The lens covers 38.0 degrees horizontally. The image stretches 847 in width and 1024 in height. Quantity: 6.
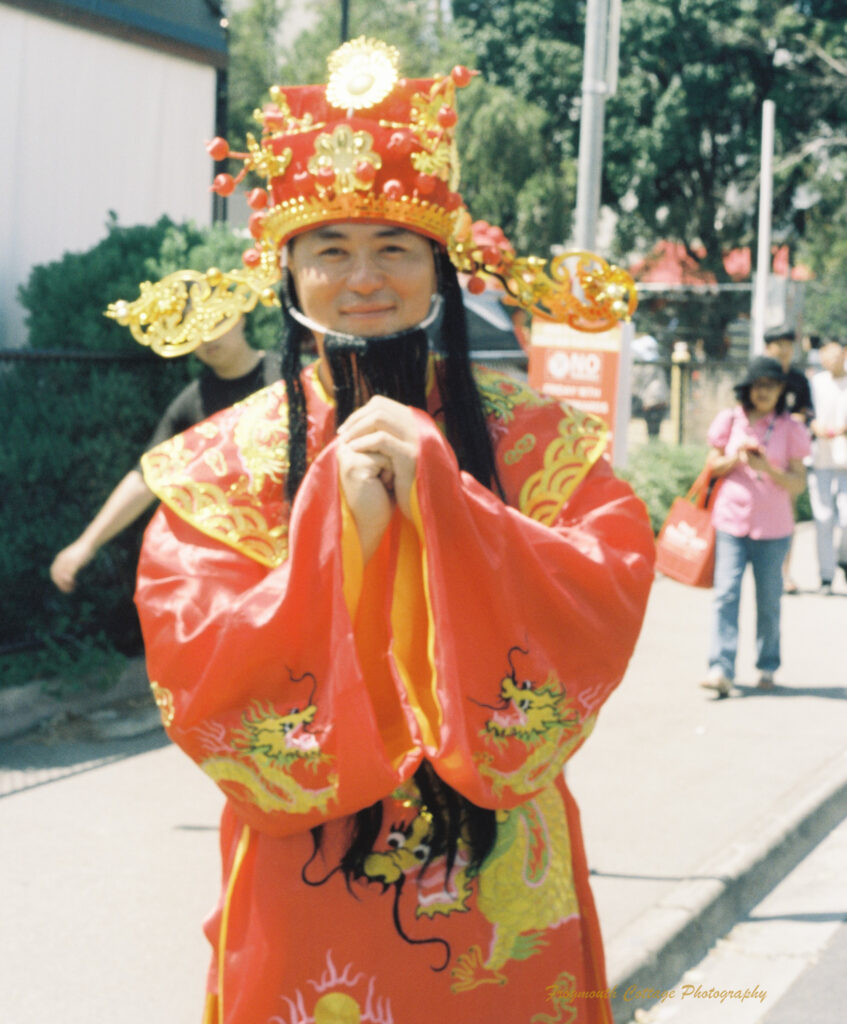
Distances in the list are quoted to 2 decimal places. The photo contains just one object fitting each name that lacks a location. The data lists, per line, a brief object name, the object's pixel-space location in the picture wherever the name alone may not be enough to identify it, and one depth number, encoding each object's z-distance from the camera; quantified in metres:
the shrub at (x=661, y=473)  10.98
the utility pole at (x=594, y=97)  4.60
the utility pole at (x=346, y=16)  5.73
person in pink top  6.37
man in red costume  1.75
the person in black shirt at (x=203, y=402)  4.04
